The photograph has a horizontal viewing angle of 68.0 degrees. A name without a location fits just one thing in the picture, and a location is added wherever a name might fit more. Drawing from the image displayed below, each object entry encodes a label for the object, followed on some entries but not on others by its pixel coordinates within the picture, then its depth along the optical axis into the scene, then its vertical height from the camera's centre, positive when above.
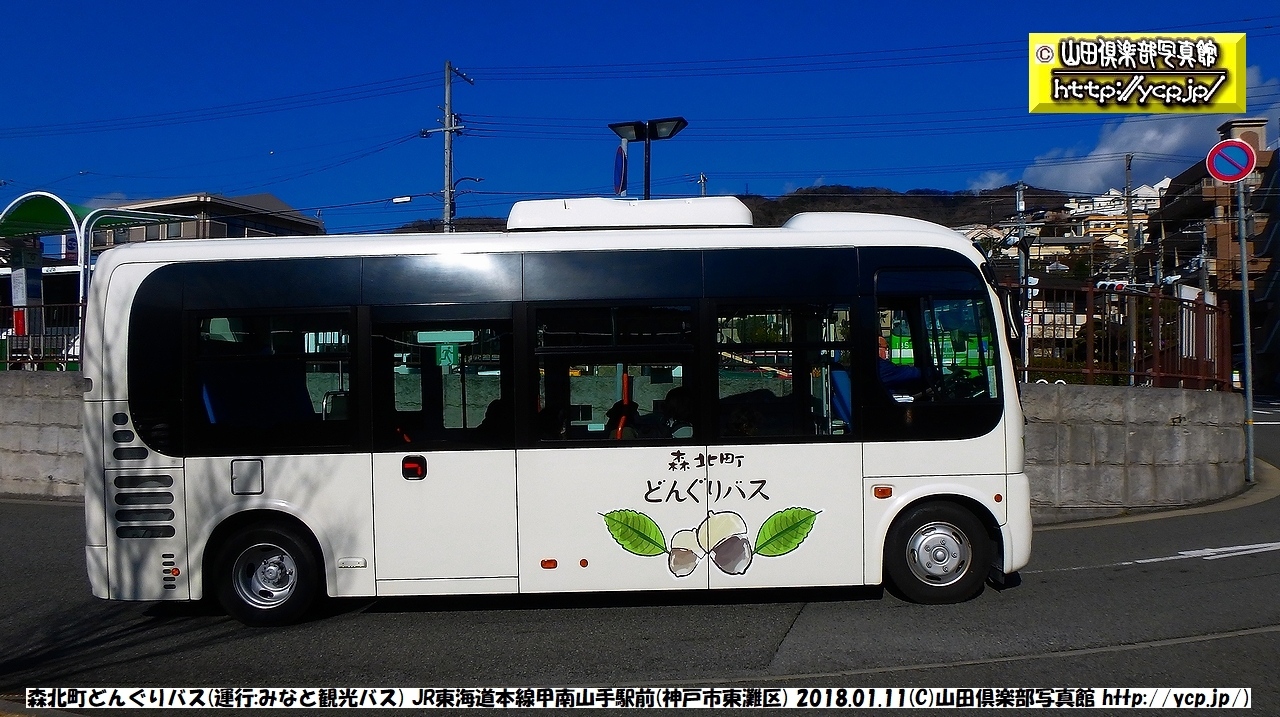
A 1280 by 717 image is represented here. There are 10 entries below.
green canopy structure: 18.17 +3.96
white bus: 6.76 -0.37
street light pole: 14.88 +3.92
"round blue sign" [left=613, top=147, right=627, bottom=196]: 16.27 +3.56
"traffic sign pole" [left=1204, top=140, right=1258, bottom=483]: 13.66 +2.84
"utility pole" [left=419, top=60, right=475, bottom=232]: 39.19 +10.58
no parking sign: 13.77 +3.01
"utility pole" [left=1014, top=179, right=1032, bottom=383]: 11.78 +2.14
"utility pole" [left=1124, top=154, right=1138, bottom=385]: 45.18 +7.10
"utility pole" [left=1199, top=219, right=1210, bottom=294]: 40.12 +4.19
